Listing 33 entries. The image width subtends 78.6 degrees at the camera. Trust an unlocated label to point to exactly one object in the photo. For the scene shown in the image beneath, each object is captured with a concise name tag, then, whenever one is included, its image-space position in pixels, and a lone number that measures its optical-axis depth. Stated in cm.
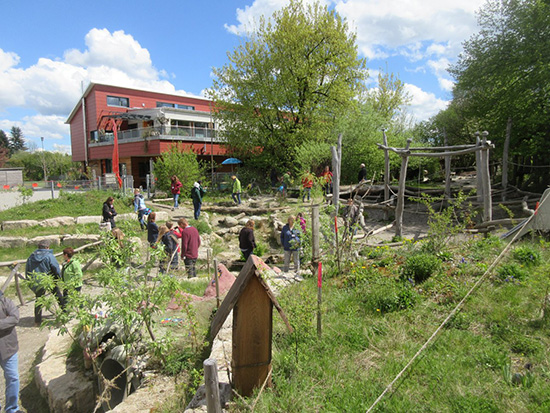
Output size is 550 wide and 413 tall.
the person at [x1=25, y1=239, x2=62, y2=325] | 607
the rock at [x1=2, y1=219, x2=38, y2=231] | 1183
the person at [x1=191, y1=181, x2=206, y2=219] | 1306
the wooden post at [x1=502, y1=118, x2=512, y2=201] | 1497
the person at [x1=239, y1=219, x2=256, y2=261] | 827
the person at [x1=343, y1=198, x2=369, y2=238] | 939
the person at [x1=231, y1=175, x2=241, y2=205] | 1677
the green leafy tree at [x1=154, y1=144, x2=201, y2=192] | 1853
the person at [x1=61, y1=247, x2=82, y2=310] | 579
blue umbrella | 2411
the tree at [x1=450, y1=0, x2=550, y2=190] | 1408
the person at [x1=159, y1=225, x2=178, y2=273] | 759
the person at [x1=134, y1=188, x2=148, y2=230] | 1209
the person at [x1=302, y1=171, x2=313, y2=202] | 1336
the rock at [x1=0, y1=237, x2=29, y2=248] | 1051
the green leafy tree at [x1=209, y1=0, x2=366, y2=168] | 2083
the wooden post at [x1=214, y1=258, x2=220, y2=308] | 479
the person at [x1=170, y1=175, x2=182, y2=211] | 1503
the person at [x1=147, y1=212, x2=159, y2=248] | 846
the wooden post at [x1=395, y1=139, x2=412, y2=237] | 984
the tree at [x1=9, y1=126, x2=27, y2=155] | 6988
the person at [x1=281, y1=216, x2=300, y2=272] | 777
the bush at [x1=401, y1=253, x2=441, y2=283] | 537
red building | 2720
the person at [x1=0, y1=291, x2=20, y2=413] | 413
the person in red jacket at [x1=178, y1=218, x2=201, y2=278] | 779
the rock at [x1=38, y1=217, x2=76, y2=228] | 1223
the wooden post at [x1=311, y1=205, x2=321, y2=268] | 630
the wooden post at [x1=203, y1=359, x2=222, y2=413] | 240
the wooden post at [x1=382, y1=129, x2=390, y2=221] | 1402
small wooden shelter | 300
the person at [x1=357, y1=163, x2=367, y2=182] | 1689
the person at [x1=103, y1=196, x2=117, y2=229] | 1066
